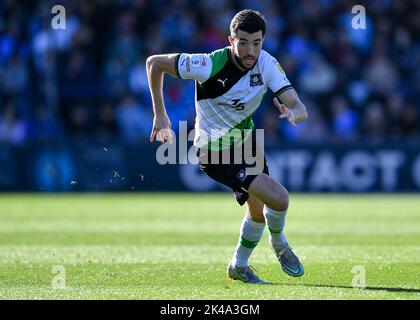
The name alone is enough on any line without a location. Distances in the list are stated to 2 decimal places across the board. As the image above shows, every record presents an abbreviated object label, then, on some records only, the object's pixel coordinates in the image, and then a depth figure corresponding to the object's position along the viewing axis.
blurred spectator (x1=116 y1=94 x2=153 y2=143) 21.09
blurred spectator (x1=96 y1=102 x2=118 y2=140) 21.59
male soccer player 7.88
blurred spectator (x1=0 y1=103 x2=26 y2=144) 21.42
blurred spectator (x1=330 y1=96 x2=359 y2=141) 21.05
